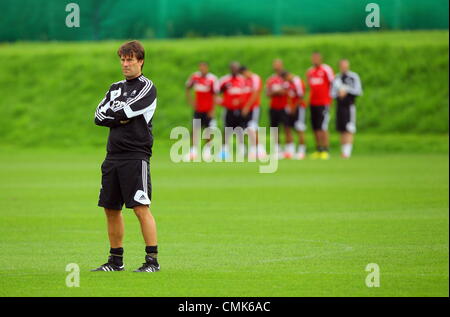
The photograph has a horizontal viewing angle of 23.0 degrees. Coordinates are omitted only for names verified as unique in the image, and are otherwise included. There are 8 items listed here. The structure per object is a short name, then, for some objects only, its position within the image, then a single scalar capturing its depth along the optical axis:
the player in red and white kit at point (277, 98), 32.25
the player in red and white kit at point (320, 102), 31.64
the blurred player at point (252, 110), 31.48
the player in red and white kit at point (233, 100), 31.84
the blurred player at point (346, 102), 31.64
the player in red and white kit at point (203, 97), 32.31
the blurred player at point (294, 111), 32.31
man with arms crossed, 10.76
